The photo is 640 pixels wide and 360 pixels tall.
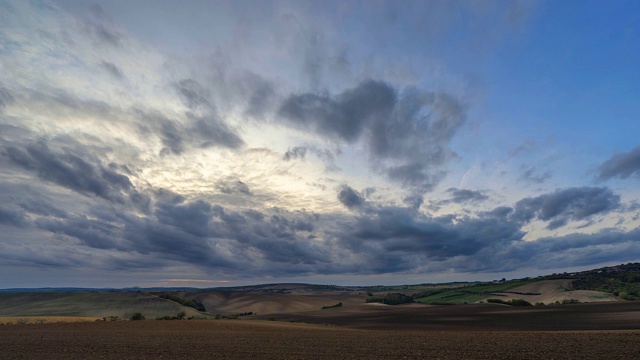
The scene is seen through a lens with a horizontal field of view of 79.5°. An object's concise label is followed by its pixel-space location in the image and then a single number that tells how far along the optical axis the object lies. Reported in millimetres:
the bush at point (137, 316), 60069
